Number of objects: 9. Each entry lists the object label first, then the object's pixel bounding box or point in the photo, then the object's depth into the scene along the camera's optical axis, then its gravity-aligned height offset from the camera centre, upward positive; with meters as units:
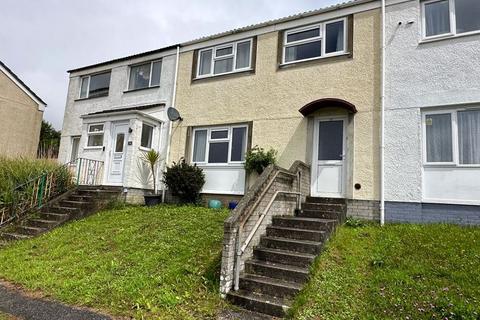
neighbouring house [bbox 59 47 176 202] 11.79 +3.01
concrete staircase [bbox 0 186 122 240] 9.09 -0.48
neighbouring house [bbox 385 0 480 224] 7.75 +2.55
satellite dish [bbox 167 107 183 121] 12.02 +3.10
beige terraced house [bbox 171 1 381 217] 8.99 +3.29
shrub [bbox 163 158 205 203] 10.86 +0.67
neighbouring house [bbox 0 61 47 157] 17.17 +4.04
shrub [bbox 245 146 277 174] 9.95 +1.40
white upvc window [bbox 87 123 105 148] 12.88 +2.35
